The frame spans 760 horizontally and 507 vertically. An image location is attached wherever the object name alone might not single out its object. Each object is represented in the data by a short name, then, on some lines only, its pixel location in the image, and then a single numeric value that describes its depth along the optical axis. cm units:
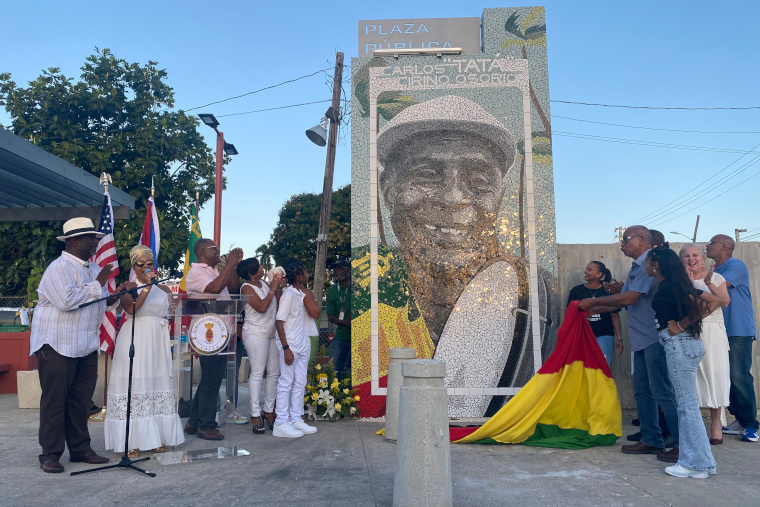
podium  506
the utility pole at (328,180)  1123
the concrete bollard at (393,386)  572
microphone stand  452
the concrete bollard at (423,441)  334
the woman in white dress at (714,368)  551
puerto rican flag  894
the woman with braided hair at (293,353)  609
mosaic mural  705
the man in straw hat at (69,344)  460
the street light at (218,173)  1289
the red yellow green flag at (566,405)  557
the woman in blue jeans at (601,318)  666
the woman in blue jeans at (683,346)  434
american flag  737
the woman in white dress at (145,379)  489
